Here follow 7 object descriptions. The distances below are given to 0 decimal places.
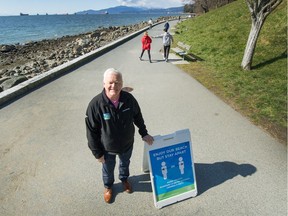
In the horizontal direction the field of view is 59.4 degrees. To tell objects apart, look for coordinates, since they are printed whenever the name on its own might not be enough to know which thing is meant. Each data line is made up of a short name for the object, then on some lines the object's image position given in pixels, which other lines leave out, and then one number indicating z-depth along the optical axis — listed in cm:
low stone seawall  891
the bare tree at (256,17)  895
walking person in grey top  1302
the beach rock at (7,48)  2730
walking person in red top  1346
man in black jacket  312
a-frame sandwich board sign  356
